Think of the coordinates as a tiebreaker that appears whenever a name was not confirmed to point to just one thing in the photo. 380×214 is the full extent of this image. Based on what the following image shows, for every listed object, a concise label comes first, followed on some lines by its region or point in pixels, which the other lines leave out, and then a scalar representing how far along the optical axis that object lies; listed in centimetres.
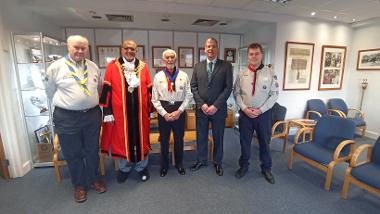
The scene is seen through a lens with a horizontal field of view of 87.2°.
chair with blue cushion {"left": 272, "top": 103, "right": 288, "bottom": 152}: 355
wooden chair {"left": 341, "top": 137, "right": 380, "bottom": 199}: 200
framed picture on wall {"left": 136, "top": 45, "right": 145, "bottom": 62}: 485
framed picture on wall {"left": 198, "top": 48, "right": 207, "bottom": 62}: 521
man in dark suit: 255
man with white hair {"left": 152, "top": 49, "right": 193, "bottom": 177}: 246
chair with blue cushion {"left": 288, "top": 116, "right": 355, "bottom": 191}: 239
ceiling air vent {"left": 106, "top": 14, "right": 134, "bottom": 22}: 379
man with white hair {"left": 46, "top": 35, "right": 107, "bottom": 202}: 199
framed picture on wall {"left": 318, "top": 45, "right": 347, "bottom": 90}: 454
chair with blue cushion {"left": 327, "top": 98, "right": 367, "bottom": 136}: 439
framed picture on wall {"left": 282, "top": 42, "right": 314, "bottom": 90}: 422
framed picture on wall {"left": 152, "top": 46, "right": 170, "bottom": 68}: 494
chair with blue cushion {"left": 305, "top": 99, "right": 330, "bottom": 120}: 446
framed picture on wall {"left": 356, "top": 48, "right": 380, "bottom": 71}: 423
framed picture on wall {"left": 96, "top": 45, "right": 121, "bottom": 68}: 469
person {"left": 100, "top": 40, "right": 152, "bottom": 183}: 229
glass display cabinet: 279
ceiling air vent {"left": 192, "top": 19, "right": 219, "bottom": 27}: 410
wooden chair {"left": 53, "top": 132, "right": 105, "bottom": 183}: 252
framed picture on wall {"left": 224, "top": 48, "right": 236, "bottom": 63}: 539
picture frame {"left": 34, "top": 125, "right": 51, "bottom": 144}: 302
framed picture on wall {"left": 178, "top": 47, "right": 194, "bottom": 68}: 511
